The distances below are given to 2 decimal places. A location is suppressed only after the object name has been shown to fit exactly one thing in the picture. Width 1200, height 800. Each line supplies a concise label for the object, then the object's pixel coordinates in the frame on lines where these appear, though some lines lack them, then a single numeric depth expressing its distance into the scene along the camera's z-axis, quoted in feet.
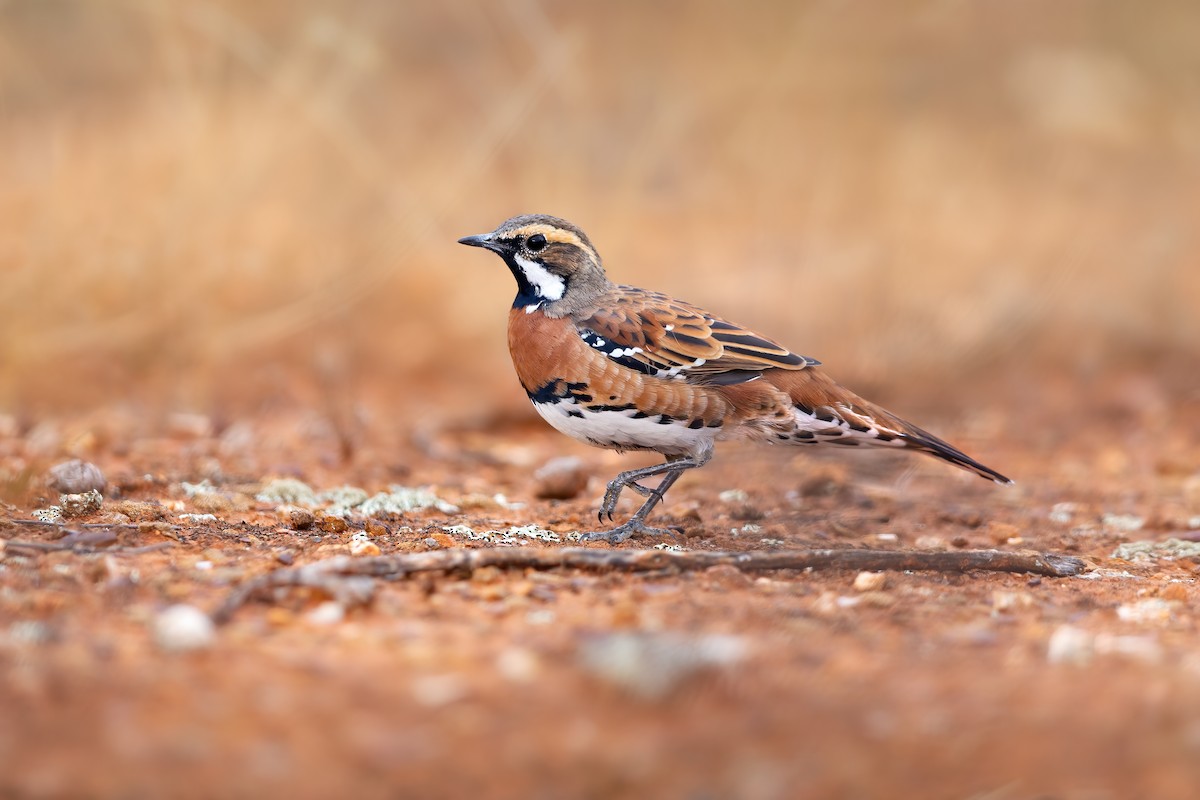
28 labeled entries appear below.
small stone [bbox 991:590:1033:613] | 27.20
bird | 34.73
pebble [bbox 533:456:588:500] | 41.22
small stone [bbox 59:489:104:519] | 32.07
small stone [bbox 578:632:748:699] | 19.95
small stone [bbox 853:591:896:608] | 26.68
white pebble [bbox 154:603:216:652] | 21.38
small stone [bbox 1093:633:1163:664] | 23.09
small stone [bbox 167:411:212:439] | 47.26
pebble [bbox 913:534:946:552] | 35.94
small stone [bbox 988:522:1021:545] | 37.42
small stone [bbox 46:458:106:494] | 33.88
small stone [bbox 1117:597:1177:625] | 26.99
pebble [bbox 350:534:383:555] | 29.17
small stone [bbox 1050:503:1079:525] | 41.29
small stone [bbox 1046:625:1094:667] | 22.77
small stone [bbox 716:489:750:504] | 41.60
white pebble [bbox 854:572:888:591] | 28.28
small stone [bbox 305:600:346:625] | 23.72
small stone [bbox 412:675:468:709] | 19.66
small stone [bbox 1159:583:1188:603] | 29.30
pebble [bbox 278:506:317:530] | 33.14
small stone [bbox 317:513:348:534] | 33.09
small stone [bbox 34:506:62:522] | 31.48
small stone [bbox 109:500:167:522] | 32.63
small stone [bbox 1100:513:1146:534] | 39.99
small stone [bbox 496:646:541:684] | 20.57
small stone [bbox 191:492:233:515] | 34.91
